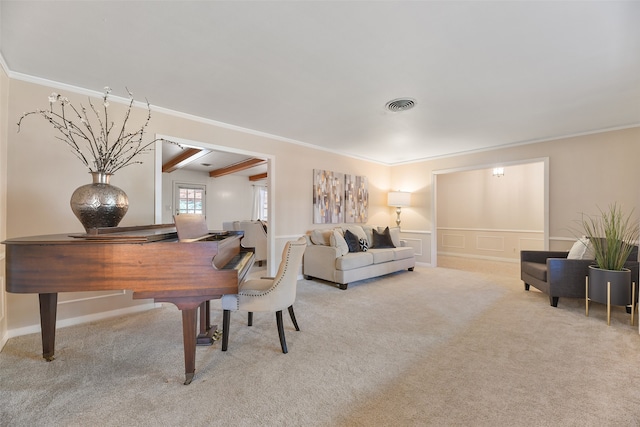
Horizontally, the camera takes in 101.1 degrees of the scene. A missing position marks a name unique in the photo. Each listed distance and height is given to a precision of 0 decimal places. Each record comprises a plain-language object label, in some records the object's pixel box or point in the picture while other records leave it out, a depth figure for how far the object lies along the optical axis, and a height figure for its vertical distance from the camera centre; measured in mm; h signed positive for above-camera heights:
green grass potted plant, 2676 -582
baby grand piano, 1540 -318
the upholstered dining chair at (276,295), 2080 -640
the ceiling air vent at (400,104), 2938 +1291
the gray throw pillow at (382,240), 5134 -478
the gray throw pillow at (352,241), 4602 -448
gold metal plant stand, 2615 -876
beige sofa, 4084 -675
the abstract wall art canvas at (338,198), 4984 +364
